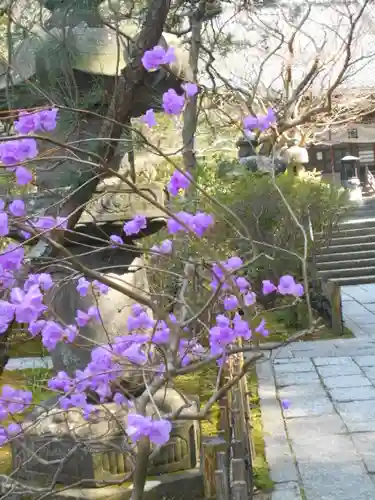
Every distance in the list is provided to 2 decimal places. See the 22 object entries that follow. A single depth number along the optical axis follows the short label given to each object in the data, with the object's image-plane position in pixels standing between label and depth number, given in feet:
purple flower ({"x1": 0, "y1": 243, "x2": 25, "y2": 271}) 7.14
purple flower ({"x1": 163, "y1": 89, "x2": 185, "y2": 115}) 7.96
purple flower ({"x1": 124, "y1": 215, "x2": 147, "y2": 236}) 9.62
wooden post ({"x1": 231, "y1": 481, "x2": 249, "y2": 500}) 7.05
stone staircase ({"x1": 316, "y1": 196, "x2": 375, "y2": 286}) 43.98
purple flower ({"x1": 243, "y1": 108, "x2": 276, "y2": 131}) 9.41
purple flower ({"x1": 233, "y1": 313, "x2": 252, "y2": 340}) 8.67
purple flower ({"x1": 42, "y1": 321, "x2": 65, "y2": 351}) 8.12
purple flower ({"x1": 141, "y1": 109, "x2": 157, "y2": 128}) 8.36
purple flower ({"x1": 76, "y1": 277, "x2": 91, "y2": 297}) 9.78
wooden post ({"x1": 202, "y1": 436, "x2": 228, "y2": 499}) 9.19
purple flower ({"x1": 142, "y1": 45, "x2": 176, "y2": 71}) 7.89
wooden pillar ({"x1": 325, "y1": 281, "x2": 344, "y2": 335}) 26.48
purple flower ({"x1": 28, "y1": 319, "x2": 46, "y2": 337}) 8.23
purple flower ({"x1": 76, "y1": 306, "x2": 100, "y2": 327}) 9.57
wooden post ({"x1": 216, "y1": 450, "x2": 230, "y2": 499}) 7.50
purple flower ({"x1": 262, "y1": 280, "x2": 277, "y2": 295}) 10.28
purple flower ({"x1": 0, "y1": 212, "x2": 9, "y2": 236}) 6.42
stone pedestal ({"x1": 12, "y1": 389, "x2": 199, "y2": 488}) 11.34
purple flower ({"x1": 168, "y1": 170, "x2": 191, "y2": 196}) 8.30
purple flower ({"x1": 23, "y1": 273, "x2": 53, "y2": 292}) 7.76
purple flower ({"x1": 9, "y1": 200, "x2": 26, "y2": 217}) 7.25
